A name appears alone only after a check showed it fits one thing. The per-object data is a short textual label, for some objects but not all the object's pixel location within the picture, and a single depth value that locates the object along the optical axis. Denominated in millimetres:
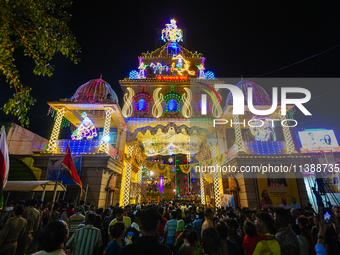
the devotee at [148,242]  1959
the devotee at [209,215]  4627
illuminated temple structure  12516
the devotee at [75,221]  5387
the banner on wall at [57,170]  11609
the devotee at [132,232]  4535
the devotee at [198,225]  5613
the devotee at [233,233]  3816
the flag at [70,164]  7633
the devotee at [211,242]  2592
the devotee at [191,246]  3341
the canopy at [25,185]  9062
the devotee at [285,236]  2971
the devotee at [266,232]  2859
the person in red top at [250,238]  3043
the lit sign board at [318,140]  20062
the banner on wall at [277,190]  11758
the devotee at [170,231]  5061
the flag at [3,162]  3717
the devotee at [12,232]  4629
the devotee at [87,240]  3555
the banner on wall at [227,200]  12625
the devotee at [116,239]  3125
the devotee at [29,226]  5186
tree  5590
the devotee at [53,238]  2182
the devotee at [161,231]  5719
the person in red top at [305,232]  3998
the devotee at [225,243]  3195
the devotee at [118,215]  4877
